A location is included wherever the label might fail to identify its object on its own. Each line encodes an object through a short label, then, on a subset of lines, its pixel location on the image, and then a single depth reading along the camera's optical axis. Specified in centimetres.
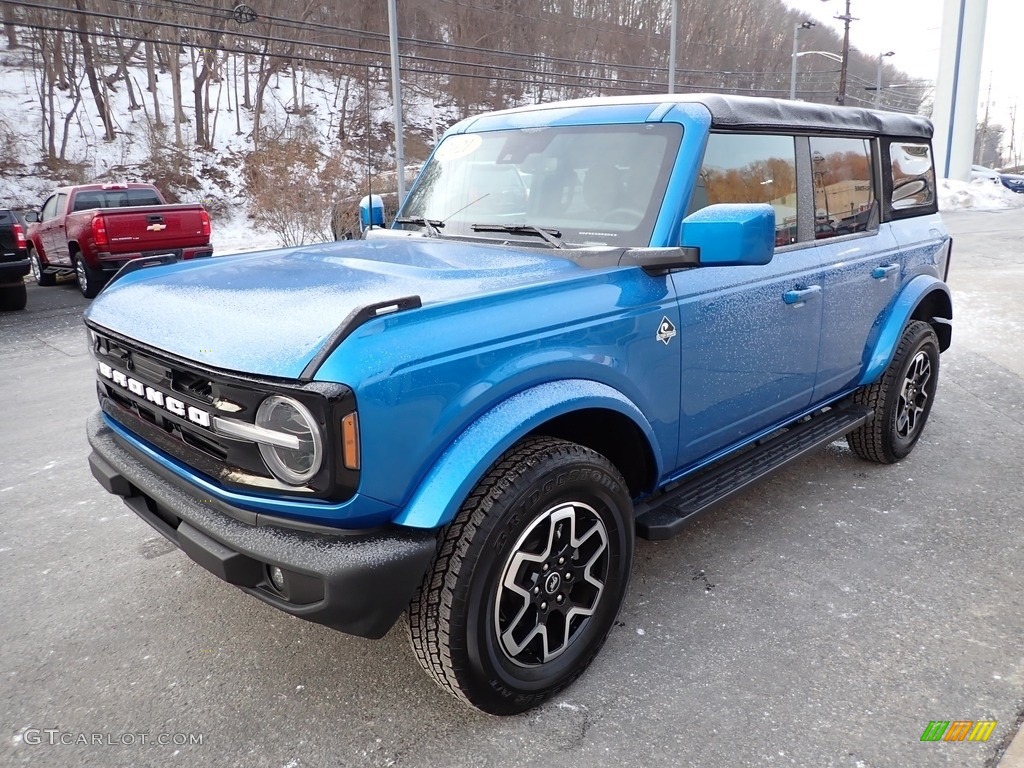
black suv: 1048
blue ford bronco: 200
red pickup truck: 1137
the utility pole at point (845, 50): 4128
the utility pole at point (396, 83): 1570
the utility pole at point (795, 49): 3503
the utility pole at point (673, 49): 2323
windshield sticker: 362
